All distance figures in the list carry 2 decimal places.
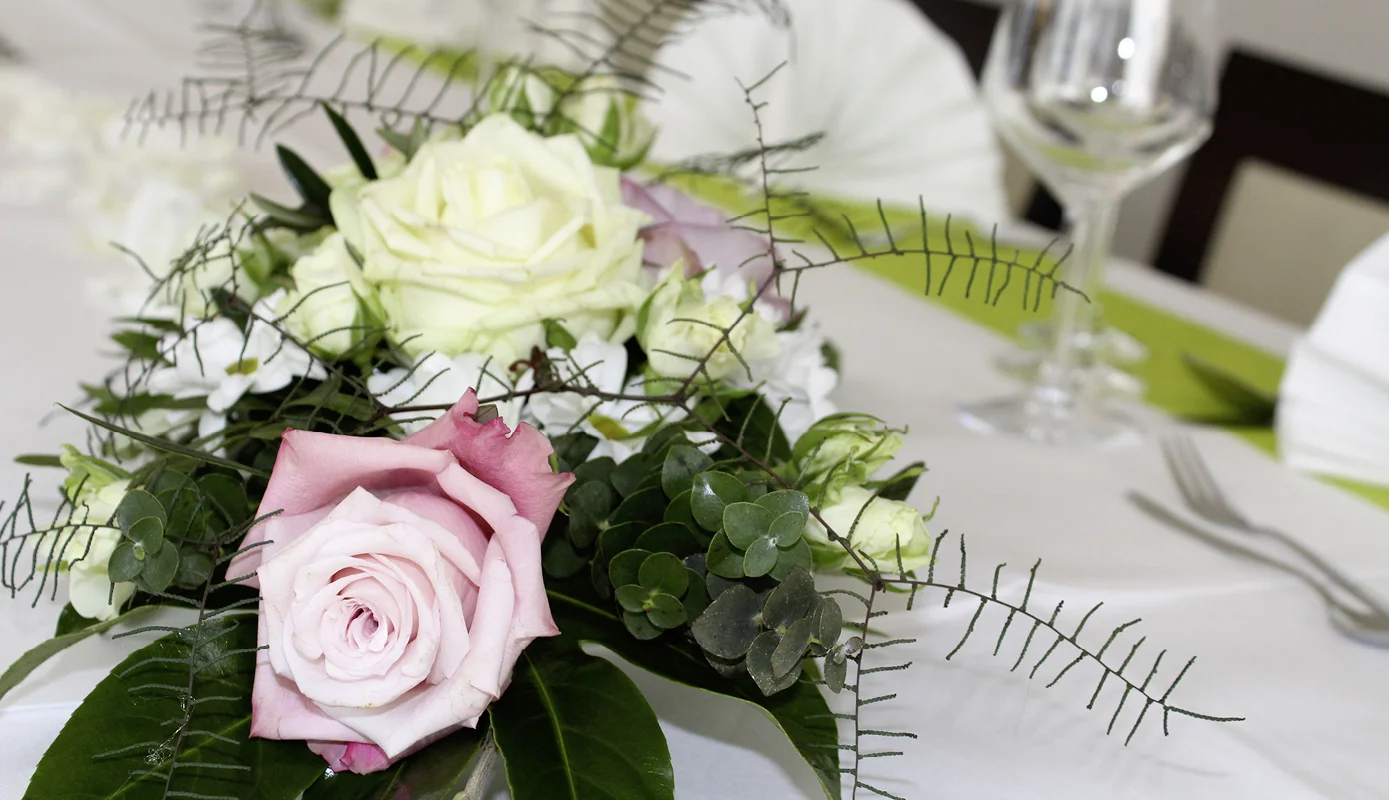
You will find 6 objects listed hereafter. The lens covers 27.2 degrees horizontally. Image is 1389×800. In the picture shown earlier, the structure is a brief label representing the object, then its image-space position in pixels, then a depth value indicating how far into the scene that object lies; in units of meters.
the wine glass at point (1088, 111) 0.80
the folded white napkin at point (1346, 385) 0.82
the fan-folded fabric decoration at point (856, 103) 1.31
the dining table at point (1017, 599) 0.64
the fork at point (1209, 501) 0.75
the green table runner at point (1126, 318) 0.91
